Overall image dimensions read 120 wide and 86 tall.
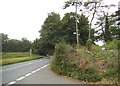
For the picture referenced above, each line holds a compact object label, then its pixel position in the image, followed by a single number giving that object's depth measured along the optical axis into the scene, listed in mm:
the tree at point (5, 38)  35595
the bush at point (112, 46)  7626
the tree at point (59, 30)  21589
